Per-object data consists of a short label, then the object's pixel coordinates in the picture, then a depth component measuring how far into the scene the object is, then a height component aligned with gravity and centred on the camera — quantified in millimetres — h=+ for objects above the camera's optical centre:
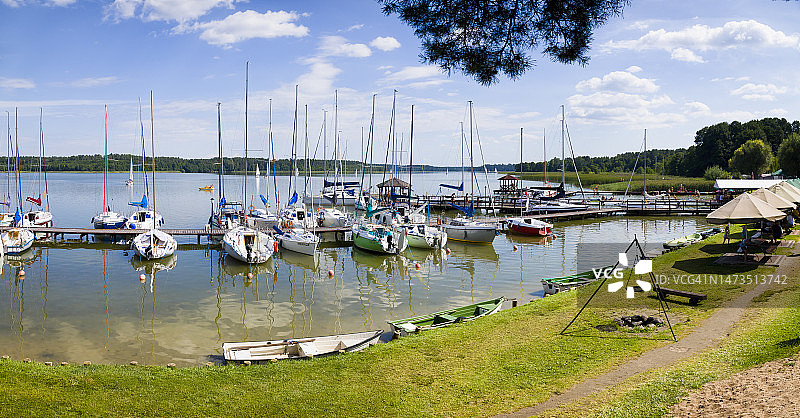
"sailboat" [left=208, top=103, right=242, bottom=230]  40888 -3104
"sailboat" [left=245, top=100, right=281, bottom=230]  42419 -3247
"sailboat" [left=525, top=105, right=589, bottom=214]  58812 -2801
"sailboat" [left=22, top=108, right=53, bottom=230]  44281 -3258
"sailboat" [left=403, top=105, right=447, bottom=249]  36938 -3880
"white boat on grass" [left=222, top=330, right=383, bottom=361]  14281 -4534
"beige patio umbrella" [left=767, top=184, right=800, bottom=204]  23477 -585
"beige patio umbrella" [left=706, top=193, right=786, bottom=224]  18688 -1122
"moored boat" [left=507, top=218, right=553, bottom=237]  43625 -3832
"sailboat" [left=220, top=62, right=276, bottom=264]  31938 -3941
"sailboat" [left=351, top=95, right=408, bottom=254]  35406 -3890
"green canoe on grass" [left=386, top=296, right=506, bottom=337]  16047 -4295
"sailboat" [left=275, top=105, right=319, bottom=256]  34844 -3996
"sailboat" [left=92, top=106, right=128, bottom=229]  43312 -3310
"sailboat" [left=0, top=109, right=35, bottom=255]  35125 -3972
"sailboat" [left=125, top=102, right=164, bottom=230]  43594 -3315
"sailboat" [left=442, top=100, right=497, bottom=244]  39656 -3773
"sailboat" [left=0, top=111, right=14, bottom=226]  43375 -3214
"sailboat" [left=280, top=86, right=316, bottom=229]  41844 -3046
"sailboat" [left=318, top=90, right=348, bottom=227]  49338 -3411
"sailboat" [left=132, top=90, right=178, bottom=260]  32688 -3961
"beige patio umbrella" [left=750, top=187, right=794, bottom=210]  20500 -780
